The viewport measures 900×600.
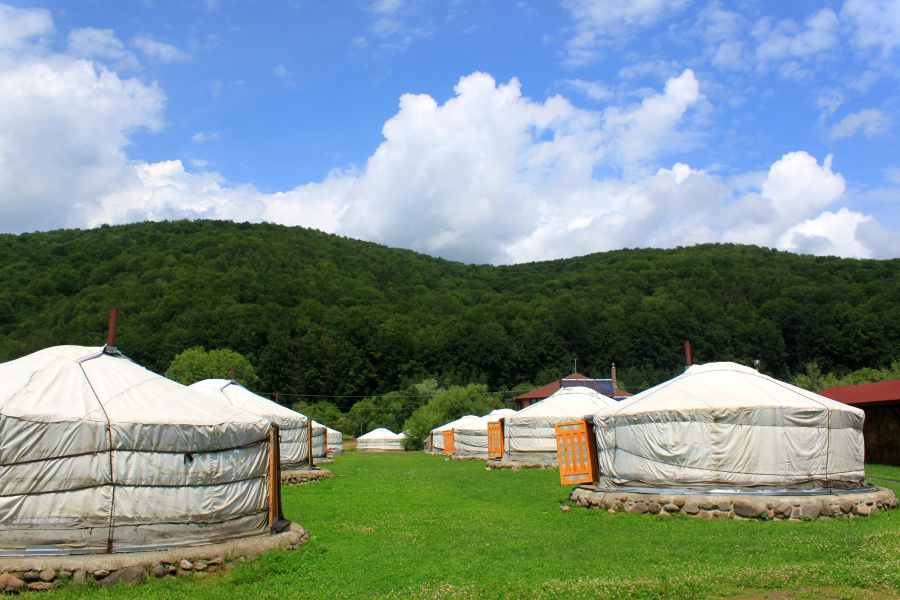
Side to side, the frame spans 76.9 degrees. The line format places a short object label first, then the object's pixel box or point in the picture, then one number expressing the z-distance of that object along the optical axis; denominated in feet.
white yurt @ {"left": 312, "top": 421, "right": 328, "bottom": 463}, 72.95
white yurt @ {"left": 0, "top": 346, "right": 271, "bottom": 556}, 18.35
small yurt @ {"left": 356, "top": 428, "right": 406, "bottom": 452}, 127.44
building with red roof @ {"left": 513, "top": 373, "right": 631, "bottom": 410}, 96.47
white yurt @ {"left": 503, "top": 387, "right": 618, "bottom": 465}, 59.62
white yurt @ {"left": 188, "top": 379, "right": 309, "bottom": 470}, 52.95
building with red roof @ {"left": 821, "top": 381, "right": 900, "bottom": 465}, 57.16
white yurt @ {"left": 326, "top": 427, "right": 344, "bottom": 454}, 103.71
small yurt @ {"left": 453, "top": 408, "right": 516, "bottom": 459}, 82.28
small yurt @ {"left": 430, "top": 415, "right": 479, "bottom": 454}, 100.32
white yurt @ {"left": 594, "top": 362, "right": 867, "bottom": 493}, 28.76
